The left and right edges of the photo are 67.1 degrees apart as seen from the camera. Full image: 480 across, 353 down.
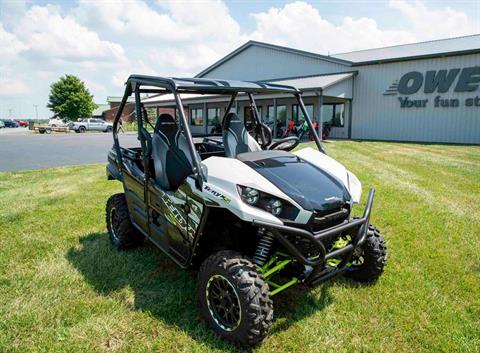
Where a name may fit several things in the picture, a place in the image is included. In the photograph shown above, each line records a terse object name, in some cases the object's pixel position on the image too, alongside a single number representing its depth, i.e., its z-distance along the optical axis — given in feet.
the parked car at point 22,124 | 216.86
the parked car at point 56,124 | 123.22
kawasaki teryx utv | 7.63
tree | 159.94
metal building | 54.95
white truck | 123.44
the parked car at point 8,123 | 195.25
